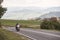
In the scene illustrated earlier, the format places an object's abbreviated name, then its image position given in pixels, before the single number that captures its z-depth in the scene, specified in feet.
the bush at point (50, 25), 121.89
